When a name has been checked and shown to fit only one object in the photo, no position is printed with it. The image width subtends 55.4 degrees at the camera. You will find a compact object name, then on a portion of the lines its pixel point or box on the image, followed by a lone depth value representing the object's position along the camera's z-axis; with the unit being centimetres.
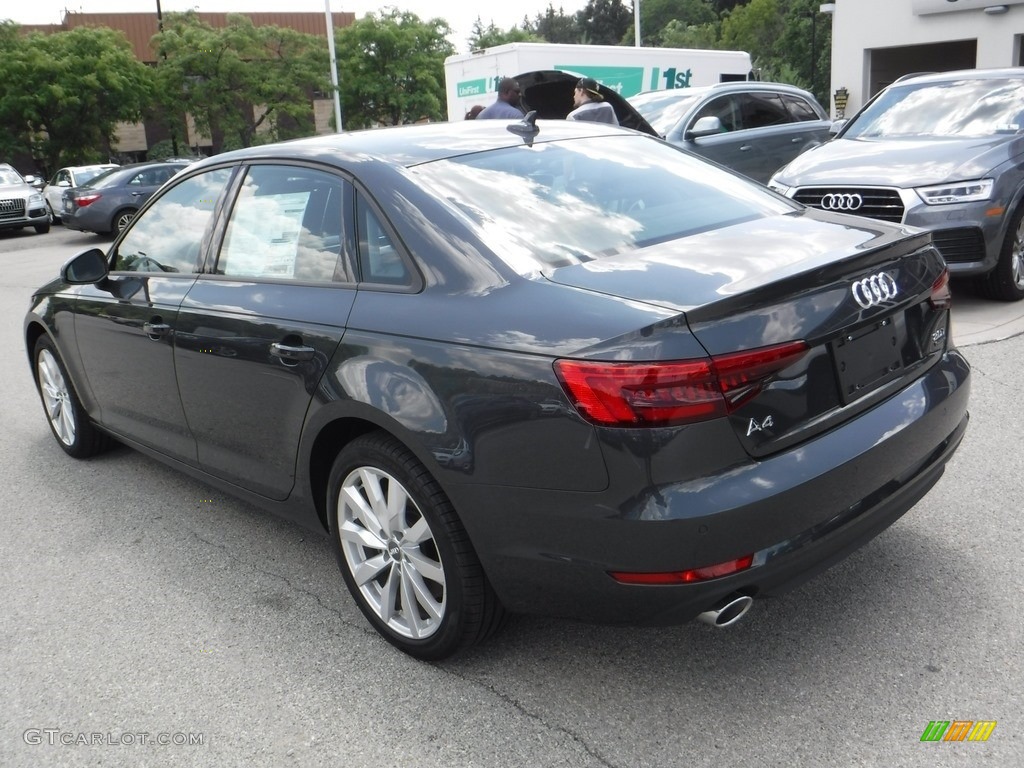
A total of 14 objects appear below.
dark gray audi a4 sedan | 244
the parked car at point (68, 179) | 2230
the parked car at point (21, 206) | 2184
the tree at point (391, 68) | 3753
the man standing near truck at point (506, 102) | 934
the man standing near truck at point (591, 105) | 885
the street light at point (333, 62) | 3173
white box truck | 1731
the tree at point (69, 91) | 2975
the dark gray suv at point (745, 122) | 1094
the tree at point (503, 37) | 6053
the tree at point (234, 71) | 3297
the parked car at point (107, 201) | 1889
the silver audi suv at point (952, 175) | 661
